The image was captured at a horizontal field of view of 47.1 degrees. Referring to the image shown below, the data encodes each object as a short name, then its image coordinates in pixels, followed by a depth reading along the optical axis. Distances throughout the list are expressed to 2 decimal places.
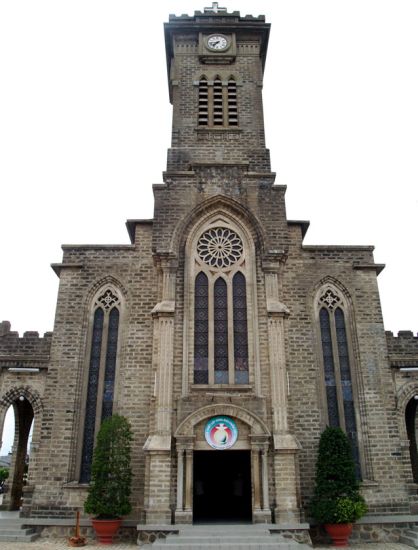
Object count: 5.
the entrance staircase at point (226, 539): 12.37
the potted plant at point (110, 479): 14.10
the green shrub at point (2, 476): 33.38
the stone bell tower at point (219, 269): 14.73
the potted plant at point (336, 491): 14.04
